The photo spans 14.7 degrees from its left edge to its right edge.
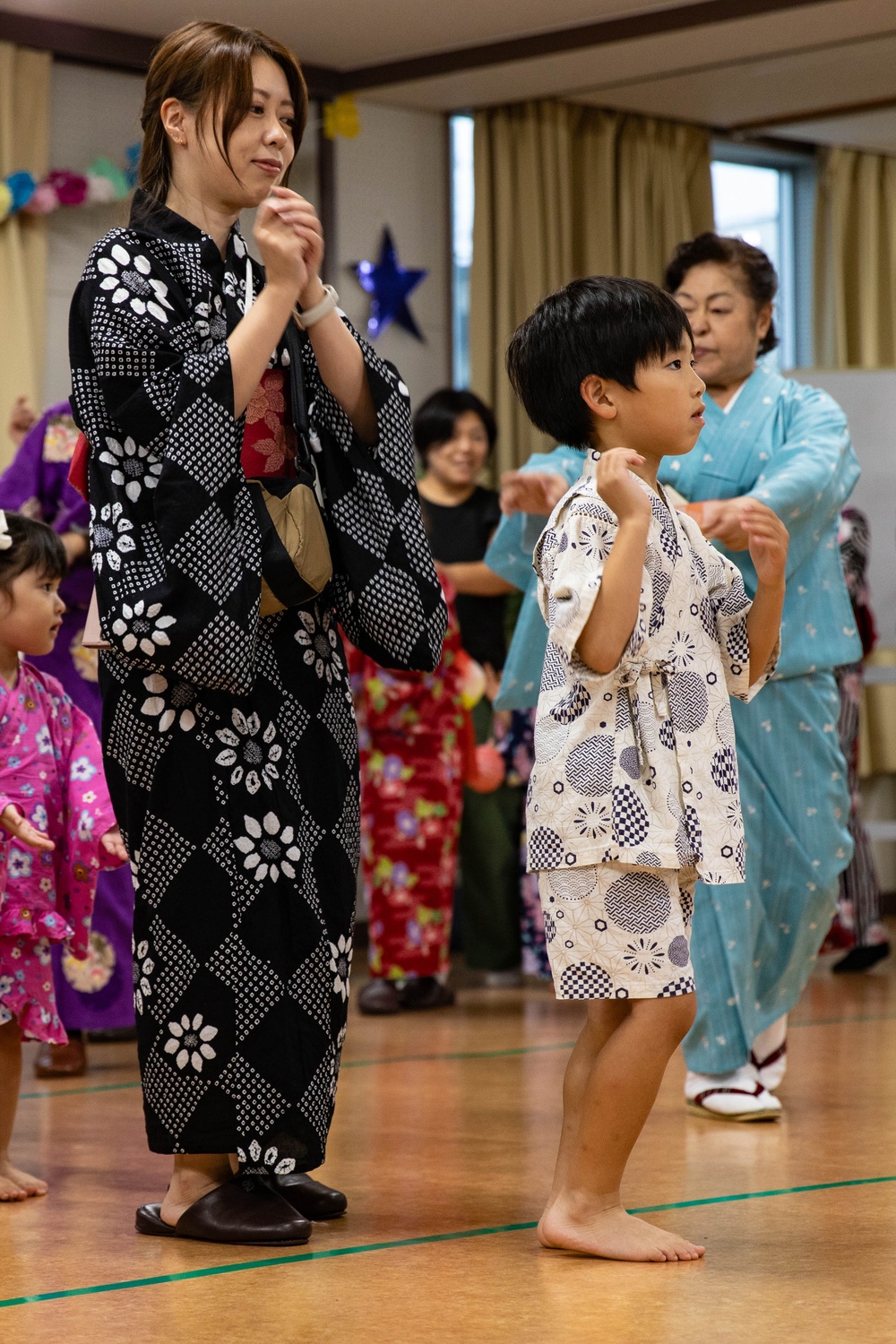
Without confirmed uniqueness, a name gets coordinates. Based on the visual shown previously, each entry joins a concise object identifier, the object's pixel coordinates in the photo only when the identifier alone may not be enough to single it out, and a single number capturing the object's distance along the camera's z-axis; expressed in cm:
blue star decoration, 1071
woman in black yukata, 399
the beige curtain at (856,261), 1067
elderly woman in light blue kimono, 580
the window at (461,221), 1106
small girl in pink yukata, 483
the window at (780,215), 1095
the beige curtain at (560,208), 1088
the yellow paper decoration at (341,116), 1046
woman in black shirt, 934
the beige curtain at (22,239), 942
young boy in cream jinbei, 395
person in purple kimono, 725
